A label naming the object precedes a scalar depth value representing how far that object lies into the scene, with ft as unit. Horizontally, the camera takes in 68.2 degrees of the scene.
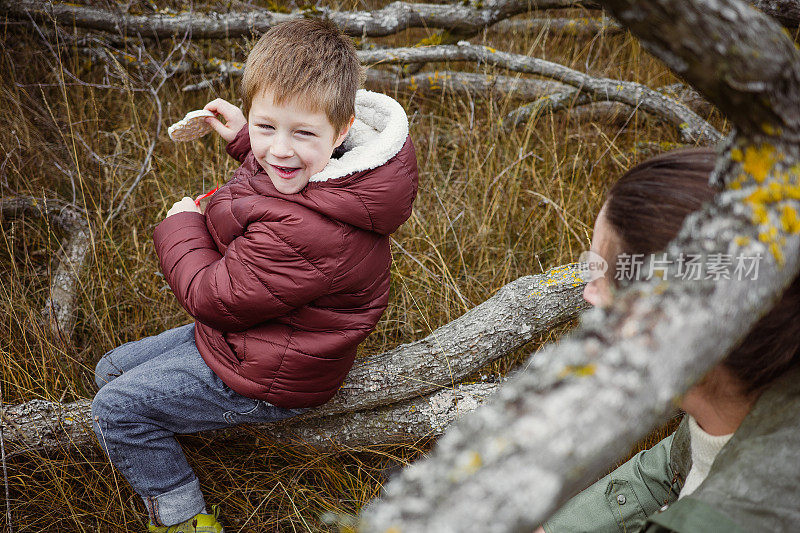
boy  5.66
